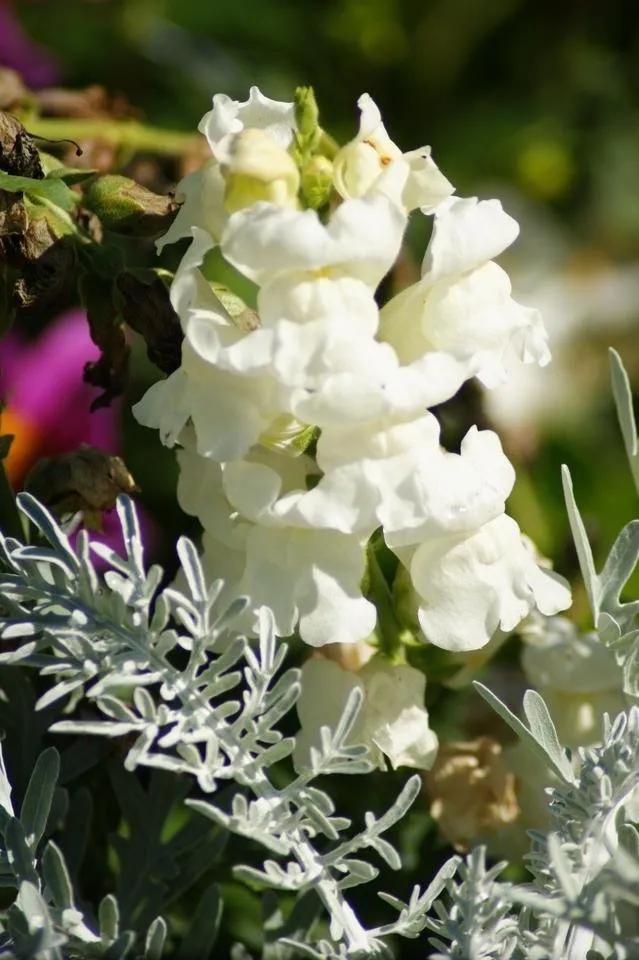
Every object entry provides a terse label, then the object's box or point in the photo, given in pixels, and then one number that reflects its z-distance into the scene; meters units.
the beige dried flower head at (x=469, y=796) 1.13
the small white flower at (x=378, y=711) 1.10
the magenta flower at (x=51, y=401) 1.31
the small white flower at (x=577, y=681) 1.13
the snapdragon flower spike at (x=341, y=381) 1.06
